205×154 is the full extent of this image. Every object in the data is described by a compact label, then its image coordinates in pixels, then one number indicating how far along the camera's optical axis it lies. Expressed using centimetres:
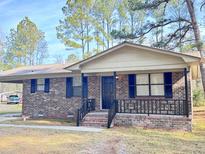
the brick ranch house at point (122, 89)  839
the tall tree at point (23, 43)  2547
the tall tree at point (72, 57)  2460
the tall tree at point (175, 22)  1203
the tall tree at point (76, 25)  1961
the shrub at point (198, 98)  1700
